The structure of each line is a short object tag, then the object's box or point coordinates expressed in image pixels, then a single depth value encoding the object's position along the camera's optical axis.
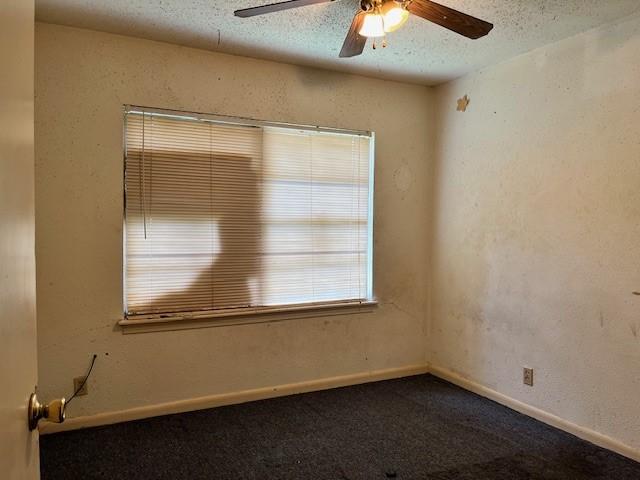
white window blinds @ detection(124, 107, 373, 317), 2.89
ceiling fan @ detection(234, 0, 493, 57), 1.93
